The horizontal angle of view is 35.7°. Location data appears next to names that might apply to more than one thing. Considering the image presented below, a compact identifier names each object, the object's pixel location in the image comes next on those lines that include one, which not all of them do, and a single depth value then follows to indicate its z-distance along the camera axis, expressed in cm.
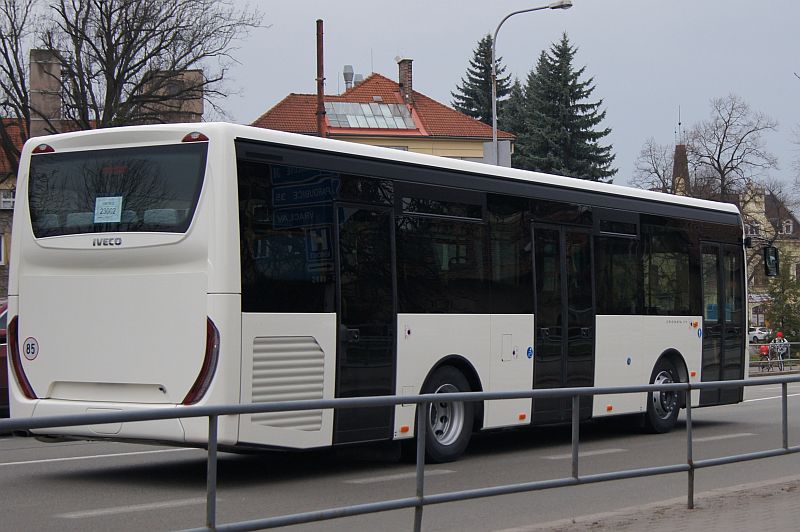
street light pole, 2938
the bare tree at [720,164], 7719
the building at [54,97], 4334
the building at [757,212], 7307
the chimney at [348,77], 8806
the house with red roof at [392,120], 7769
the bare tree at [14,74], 4347
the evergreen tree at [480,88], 8719
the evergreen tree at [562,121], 7044
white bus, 1023
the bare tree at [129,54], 4231
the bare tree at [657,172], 8256
